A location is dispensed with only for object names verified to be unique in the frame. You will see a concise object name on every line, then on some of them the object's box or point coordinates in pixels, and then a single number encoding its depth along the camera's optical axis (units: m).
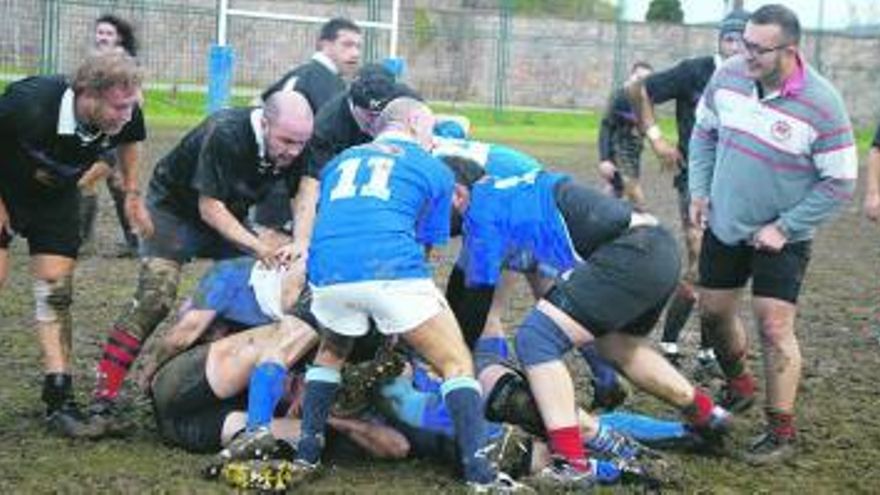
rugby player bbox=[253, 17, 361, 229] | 8.65
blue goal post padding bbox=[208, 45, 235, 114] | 21.78
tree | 51.16
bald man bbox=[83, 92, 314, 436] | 6.50
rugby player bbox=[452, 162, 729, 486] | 5.77
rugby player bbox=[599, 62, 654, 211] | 11.29
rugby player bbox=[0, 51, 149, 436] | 6.21
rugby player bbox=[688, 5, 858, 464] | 6.50
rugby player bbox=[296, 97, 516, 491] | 5.45
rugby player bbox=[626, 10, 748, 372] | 8.67
